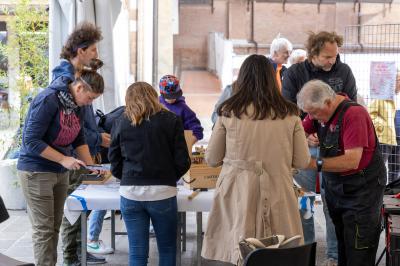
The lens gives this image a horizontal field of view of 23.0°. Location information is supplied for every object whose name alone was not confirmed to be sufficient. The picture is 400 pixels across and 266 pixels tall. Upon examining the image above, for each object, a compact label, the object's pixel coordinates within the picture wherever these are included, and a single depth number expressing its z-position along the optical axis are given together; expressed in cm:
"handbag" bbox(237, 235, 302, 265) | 396
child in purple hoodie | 727
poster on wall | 879
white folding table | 553
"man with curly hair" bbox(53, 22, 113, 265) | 586
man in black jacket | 641
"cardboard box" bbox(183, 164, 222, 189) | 577
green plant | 947
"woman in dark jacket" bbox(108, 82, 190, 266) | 506
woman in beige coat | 463
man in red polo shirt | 502
